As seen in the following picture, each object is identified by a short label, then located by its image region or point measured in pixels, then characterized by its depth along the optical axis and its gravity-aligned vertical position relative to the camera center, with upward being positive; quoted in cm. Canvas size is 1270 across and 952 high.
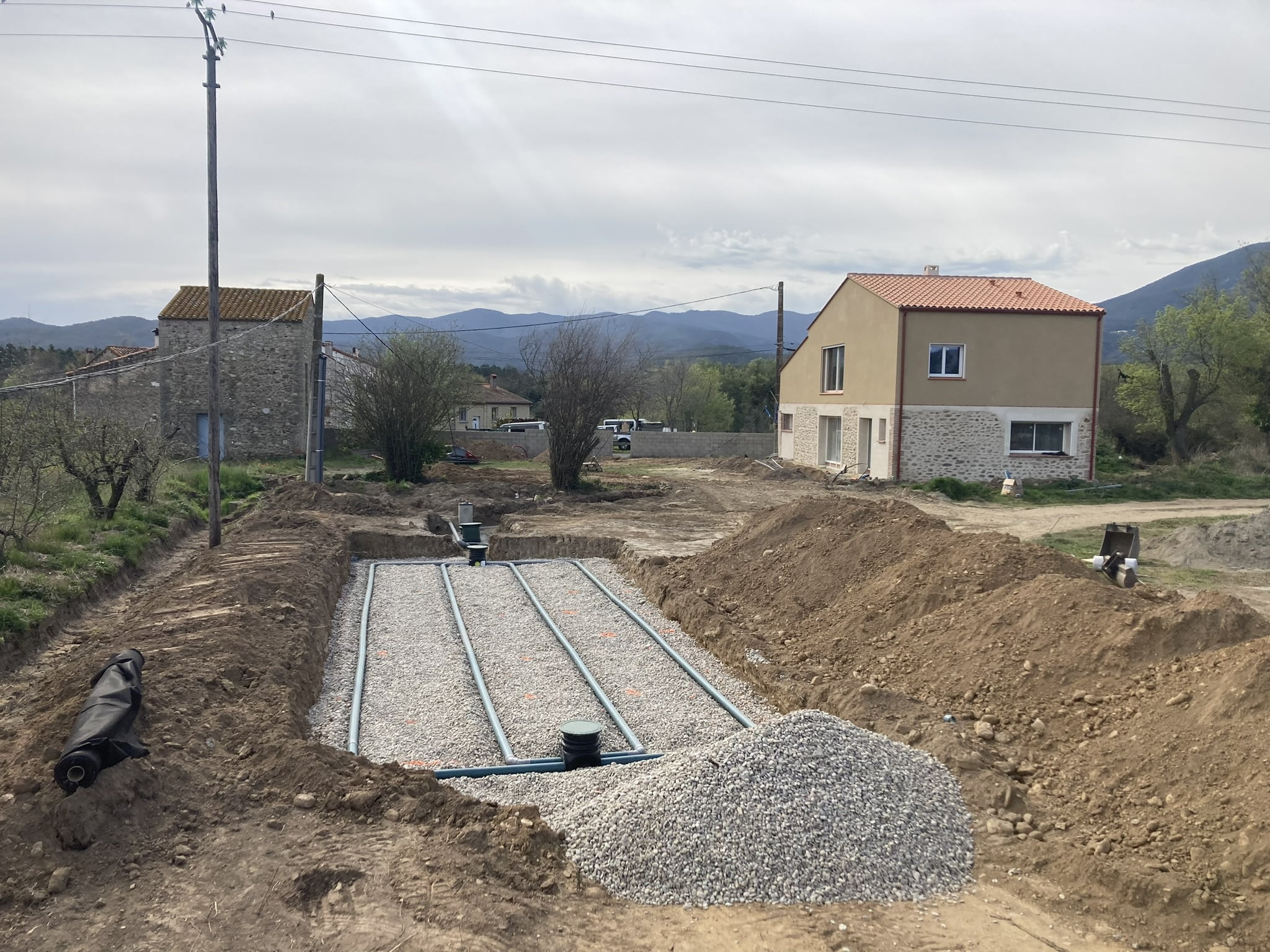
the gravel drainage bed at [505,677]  823 -266
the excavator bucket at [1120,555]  1129 -156
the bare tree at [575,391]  2575 +82
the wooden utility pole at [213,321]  1497 +149
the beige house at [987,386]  2691 +125
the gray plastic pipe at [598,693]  804 -260
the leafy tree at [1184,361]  3338 +269
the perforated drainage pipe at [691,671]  885 -260
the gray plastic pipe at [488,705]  768 -261
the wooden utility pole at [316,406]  2239 +20
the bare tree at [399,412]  2717 +15
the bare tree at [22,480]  1287 -101
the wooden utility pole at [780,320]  3644 +403
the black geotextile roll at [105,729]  552 -200
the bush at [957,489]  2491 -157
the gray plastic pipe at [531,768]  728 -271
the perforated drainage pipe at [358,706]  801 -265
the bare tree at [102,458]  1684 -87
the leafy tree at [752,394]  6034 +198
